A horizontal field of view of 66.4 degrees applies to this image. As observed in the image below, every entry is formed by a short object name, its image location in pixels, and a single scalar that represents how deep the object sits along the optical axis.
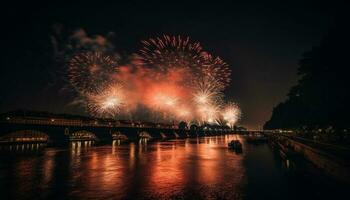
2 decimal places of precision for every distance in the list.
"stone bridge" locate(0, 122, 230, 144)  88.43
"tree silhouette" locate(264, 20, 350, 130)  43.84
